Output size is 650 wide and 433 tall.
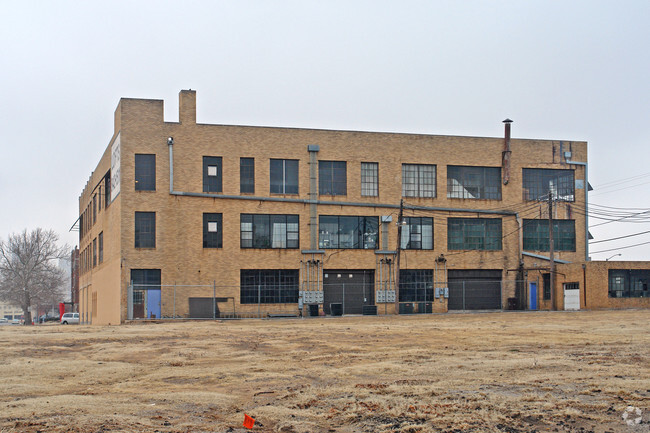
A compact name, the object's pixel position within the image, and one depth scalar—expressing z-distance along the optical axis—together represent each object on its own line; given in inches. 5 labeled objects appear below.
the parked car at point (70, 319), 3095.5
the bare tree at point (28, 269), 3757.4
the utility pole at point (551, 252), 2155.5
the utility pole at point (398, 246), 2019.4
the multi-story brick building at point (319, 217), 2015.3
